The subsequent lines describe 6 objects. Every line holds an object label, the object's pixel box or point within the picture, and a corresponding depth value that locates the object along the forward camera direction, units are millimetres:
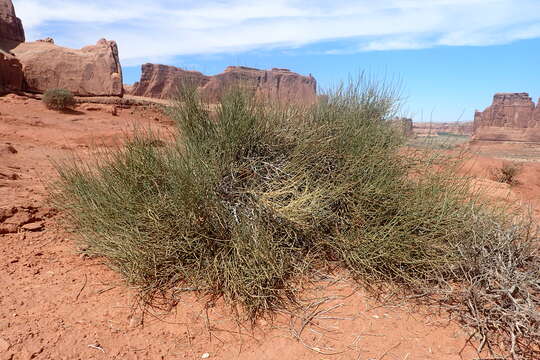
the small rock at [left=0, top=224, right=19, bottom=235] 3381
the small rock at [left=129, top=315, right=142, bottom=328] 2490
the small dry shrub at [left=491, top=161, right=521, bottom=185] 10967
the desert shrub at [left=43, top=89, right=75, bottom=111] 13570
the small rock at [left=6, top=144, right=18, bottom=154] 6792
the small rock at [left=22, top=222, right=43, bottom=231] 3532
